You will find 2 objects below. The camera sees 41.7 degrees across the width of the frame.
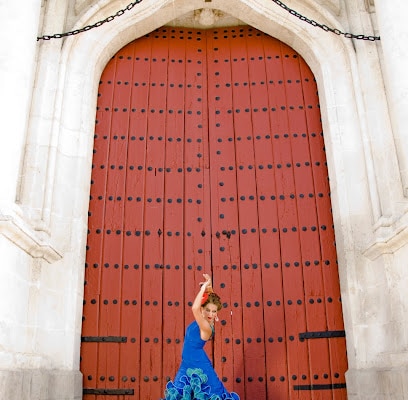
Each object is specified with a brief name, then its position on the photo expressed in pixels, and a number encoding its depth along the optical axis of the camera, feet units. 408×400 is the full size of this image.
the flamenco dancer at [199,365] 10.00
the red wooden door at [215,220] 13.94
